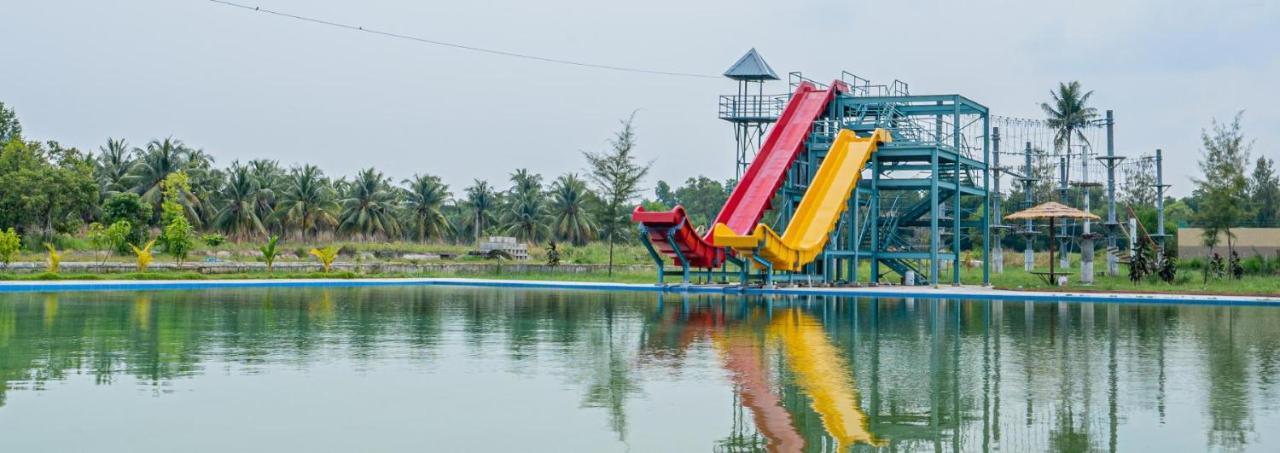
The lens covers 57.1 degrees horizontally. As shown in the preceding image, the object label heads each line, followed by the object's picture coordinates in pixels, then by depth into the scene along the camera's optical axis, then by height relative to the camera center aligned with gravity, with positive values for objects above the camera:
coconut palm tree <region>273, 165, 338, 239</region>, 59.00 +2.42
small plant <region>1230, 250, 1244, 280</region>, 35.38 -0.17
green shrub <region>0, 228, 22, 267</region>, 33.53 +0.17
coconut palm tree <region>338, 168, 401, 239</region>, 62.00 +2.35
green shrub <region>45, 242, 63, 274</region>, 33.06 -0.30
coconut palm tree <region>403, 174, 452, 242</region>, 65.25 +2.86
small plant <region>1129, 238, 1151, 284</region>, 33.27 -0.13
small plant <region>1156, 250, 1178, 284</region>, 33.00 -0.26
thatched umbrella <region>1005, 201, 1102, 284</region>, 33.69 +1.40
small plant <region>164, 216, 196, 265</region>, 37.31 +0.47
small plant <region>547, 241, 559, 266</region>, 43.78 -0.02
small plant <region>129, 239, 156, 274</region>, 34.91 -0.14
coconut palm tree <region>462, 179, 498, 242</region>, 72.06 +3.19
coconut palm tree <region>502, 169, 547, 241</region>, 66.69 +2.40
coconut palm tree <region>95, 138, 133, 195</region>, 56.12 +4.10
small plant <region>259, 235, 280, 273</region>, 38.01 +0.02
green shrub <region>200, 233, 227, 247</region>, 50.47 +0.57
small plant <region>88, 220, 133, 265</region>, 37.62 +0.54
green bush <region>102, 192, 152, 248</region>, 47.94 +1.64
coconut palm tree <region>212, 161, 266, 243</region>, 57.38 +2.13
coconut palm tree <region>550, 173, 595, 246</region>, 65.31 +2.56
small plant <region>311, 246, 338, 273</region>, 39.06 -0.06
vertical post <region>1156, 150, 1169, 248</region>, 41.00 +2.52
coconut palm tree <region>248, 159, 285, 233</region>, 60.15 +3.39
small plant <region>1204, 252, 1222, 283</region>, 35.00 -0.17
